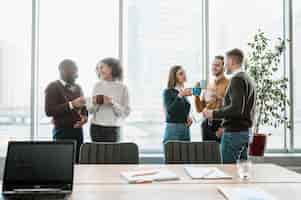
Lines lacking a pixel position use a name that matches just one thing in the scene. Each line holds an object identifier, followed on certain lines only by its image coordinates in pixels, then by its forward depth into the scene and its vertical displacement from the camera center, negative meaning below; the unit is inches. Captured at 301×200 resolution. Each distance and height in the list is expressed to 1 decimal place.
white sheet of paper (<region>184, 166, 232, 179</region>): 70.4 -16.3
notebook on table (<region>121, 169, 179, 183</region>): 67.5 -16.2
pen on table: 71.4 -16.1
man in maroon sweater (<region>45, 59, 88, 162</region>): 113.3 -0.2
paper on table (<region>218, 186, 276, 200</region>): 54.9 -16.4
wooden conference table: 56.9 -16.7
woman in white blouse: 114.3 -0.2
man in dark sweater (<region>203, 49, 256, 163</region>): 104.2 -2.8
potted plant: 153.7 +8.8
